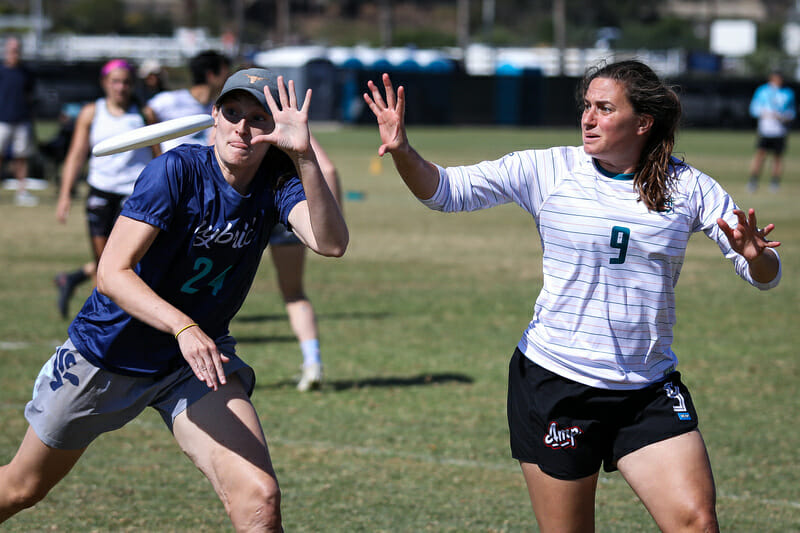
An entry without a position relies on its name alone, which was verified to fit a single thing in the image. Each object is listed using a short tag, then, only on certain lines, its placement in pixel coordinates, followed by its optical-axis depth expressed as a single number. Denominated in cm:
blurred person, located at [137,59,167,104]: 2278
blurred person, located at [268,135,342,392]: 1608
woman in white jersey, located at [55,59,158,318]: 1930
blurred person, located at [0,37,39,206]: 3866
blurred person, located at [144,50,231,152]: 1767
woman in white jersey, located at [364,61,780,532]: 789
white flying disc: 824
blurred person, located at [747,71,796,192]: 4884
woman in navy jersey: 777
